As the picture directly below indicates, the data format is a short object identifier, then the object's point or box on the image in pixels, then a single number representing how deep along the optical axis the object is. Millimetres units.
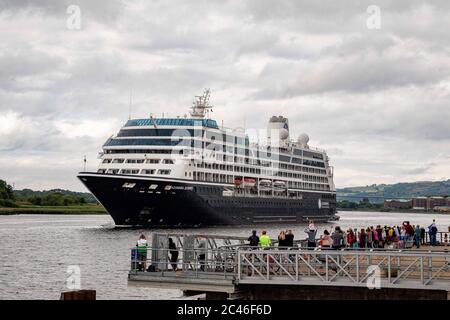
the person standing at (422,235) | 43400
